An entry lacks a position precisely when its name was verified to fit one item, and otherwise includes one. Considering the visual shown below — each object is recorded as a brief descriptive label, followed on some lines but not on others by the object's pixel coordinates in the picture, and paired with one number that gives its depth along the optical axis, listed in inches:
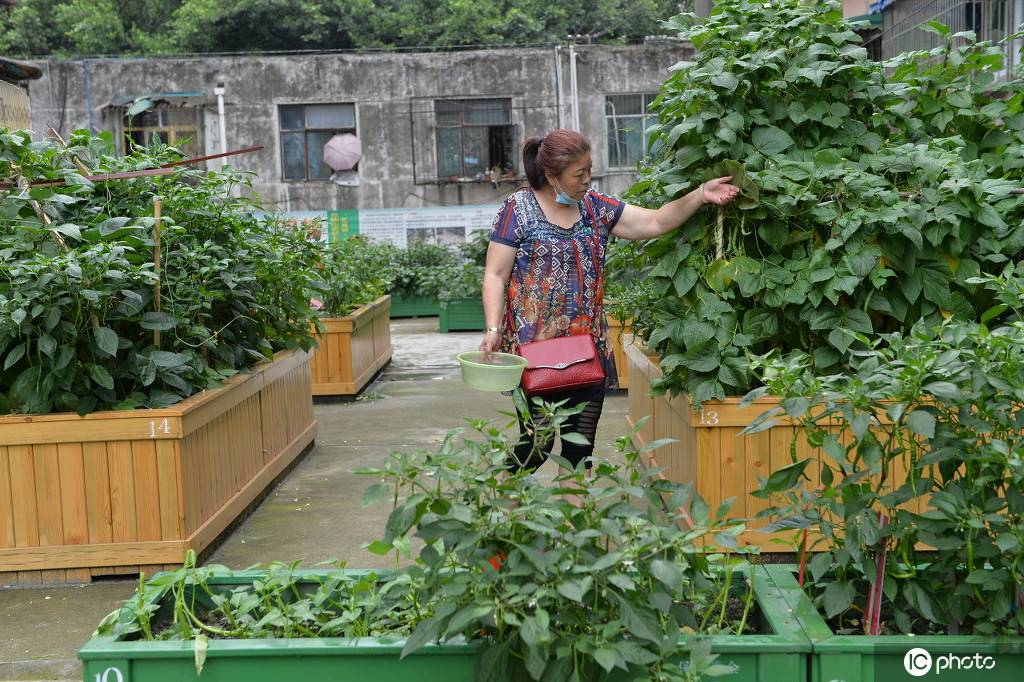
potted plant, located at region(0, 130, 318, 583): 174.9
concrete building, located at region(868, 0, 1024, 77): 365.4
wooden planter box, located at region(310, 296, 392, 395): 382.0
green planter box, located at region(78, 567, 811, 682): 90.9
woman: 158.1
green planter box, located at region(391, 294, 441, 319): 770.8
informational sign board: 931.3
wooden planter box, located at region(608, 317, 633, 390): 381.0
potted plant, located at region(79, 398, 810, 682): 82.9
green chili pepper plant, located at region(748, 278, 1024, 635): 92.0
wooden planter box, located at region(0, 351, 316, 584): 179.9
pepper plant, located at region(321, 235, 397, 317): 402.9
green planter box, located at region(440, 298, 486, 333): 652.1
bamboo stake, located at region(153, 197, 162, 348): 189.2
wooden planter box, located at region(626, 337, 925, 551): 169.9
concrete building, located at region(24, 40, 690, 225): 914.1
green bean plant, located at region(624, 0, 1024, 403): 163.2
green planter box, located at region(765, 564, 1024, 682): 91.0
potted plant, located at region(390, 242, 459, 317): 750.5
